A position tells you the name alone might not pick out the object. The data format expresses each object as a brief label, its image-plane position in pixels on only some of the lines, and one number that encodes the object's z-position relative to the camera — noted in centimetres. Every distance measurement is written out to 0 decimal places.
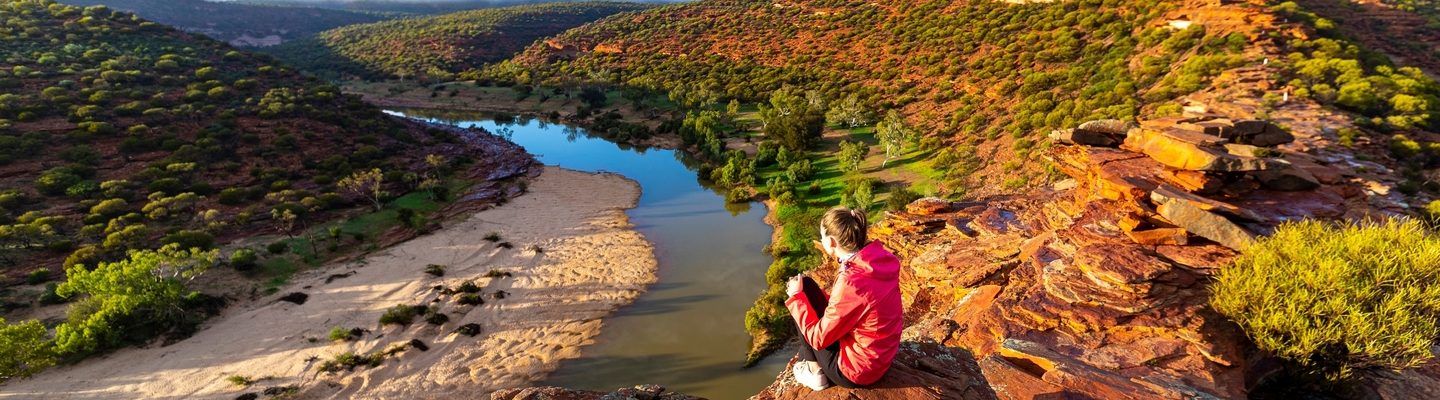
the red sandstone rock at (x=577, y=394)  714
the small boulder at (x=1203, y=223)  998
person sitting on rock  482
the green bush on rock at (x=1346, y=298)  737
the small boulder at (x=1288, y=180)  1238
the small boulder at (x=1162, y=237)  1067
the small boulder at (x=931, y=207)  2048
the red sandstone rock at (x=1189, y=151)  1141
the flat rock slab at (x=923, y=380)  593
